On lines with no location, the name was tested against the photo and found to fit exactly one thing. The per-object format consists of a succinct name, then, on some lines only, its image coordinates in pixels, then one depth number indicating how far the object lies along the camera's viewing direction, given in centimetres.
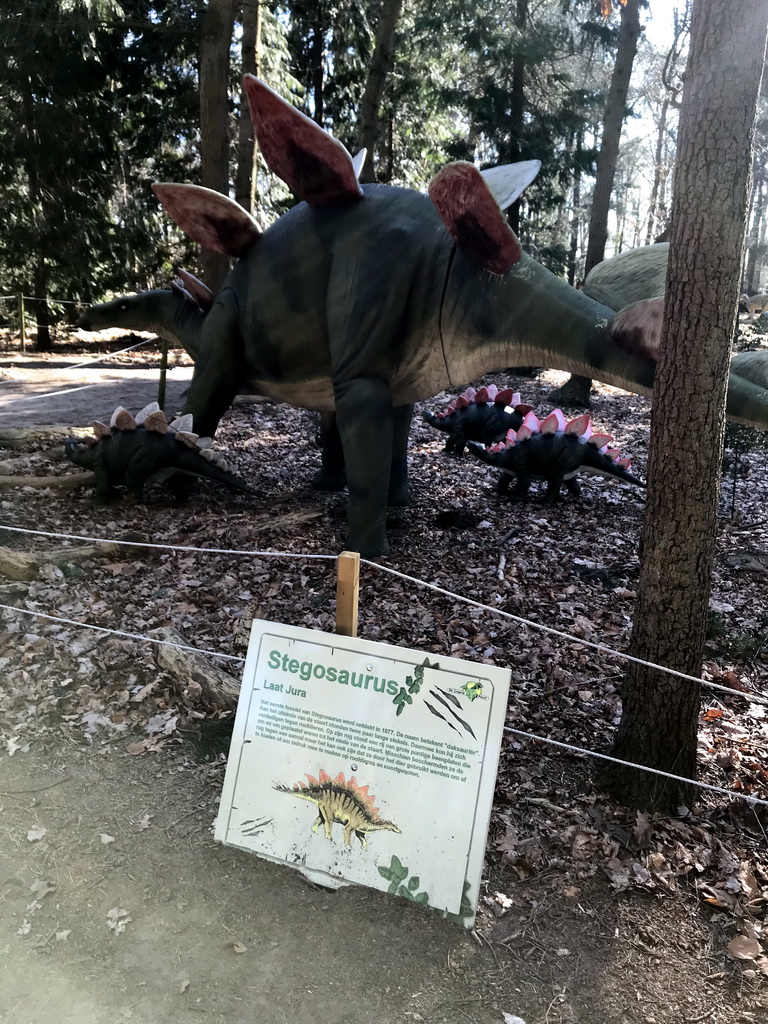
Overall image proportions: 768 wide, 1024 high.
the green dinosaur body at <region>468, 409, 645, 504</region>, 626
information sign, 229
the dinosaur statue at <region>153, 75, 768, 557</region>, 409
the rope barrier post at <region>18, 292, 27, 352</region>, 1546
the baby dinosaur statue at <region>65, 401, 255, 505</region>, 569
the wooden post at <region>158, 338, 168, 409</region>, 851
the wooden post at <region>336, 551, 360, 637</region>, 256
